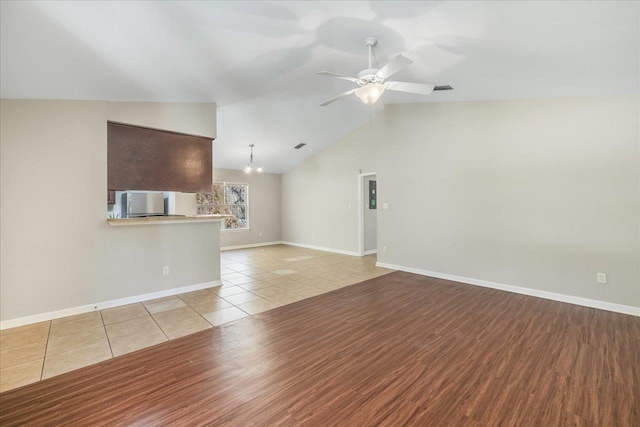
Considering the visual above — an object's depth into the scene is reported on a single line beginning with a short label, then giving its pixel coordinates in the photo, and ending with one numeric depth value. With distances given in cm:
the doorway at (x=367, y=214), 739
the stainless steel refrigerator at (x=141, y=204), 486
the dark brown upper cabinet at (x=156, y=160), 396
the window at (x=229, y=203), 822
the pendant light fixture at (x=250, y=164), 731
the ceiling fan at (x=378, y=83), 262
